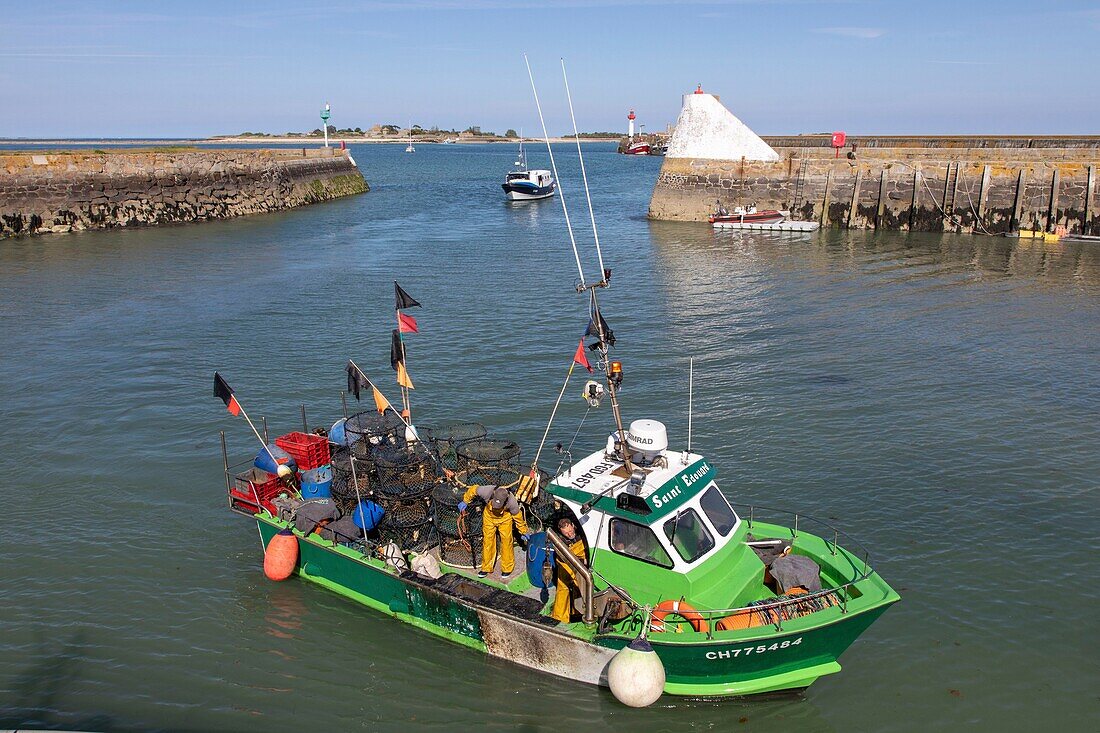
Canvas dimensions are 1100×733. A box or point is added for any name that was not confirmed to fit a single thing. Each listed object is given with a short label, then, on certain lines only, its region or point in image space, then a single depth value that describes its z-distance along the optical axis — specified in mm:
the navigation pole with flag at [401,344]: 13195
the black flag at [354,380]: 13414
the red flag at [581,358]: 11220
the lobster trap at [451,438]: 12953
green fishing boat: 9352
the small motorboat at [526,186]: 71438
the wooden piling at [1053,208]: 40531
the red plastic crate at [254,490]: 12844
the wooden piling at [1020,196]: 41312
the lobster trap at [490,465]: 12023
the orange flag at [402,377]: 13156
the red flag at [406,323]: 13625
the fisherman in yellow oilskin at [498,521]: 10438
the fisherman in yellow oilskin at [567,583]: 9836
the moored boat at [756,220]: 45250
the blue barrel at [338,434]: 13344
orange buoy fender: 12031
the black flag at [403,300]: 13539
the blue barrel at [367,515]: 11766
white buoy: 8836
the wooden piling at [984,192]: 42125
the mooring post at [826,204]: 46594
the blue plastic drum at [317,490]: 12883
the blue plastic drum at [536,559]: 10469
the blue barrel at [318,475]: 12992
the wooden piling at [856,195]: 45688
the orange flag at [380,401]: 12846
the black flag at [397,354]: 13195
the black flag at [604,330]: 10492
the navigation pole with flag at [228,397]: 12719
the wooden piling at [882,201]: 45019
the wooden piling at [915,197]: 43969
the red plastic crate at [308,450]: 13578
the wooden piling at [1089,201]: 39594
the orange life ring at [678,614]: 9312
